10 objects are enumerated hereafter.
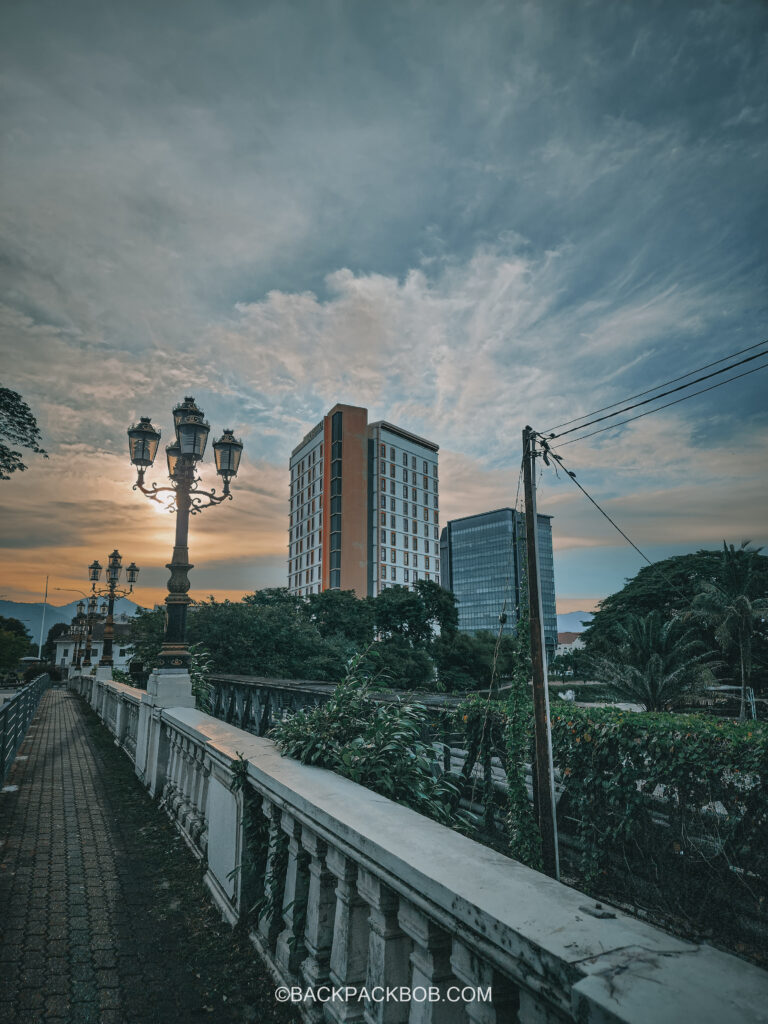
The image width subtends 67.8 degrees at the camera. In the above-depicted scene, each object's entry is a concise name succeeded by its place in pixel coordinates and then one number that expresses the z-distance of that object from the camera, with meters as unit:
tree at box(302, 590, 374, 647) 49.78
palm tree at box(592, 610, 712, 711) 26.17
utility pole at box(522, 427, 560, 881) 8.24
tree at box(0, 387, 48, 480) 17.56
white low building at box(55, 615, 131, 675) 80.62
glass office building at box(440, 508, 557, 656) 140.38
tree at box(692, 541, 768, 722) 32.81
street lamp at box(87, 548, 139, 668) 22.26
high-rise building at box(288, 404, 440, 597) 85.38
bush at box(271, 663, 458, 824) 3.41
